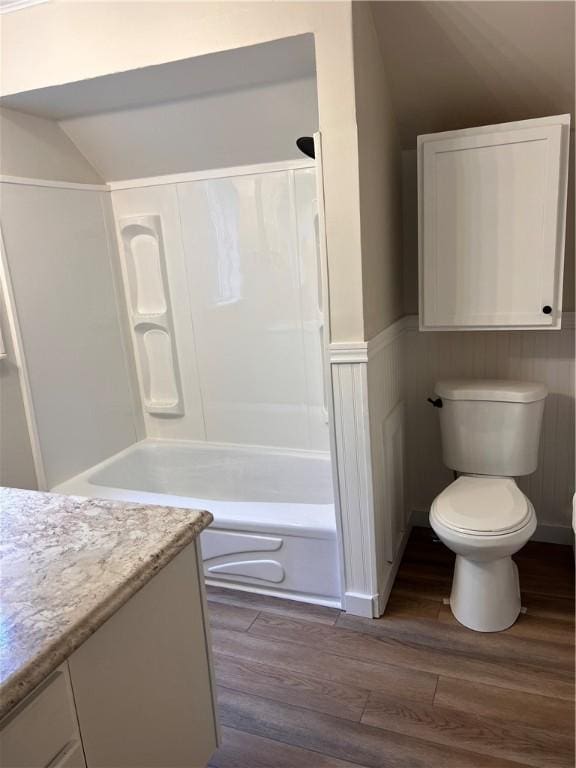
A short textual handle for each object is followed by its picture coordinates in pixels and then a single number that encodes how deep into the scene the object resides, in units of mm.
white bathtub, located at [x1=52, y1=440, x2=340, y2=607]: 2242
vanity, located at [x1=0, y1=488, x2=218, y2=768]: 834
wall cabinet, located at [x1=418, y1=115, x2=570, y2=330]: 2031
